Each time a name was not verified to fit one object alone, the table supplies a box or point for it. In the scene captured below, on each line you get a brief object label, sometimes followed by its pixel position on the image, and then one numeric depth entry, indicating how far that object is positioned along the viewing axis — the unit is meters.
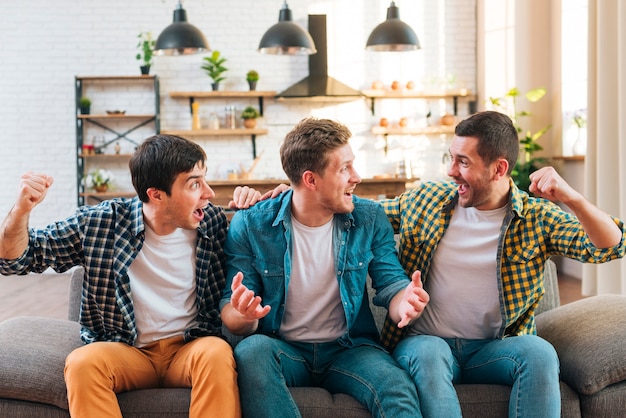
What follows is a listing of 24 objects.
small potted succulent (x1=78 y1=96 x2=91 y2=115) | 8.16
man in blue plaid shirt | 2.18
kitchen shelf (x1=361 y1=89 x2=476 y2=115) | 8.44
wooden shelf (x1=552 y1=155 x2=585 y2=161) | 6.62
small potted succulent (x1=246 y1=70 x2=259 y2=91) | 8.30
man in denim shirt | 2.25
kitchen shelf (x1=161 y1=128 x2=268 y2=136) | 8.27
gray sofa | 2.08
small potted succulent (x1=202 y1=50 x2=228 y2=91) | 8.22
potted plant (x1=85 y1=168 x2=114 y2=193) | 8.12
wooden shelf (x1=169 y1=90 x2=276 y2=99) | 8.27
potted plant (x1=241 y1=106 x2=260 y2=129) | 8.32
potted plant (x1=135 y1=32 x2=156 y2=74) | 8.10
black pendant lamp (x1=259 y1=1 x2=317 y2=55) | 6.34
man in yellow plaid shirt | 2.21
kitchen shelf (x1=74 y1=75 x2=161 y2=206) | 8.27
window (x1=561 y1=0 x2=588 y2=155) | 6.86
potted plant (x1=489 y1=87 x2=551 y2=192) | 7.15
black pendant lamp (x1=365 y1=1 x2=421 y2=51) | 6.35
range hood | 8.24
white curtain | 5.26
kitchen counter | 7.36
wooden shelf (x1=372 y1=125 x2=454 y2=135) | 8.48
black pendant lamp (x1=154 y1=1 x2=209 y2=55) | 6.43
